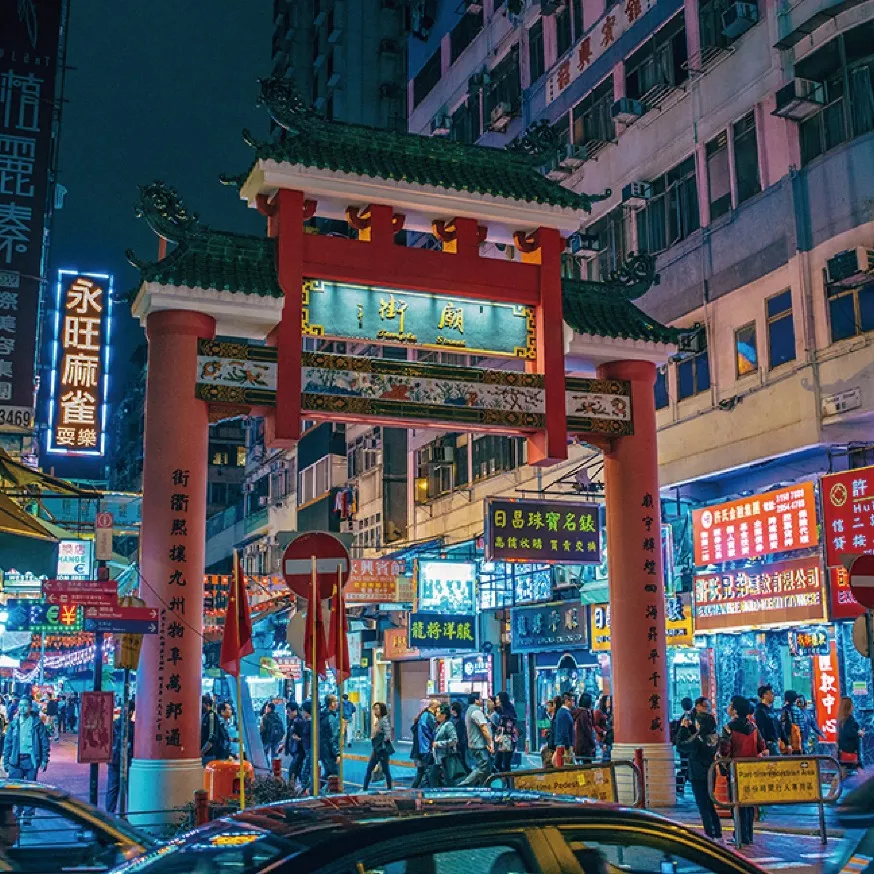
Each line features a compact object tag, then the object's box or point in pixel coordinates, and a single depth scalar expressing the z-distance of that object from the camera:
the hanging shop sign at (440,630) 29.16
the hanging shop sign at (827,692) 19.67
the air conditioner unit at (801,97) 20.22
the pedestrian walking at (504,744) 20.16
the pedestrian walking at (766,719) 16.92
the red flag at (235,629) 10.96
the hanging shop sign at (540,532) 21.64
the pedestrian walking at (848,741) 15.89
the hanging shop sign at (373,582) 30.67
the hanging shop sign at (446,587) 29.03
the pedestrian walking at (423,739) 20.83
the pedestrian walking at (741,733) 14.24
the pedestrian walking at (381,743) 21.34
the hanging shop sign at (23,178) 20.55
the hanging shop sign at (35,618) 23.05
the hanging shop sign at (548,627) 28.22
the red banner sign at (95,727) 15.89
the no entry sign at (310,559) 10.26
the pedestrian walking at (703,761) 13.92
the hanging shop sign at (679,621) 23.23
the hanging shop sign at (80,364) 22.70
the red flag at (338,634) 10.78
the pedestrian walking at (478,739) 18.52
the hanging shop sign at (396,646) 38.74
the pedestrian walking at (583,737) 19.34
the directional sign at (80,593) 14.77
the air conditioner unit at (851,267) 18.78
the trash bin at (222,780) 16.44
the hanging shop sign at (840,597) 18.89
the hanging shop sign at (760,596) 19.73
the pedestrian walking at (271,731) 27.20
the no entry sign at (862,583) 13.27
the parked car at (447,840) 4.03
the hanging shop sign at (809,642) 20.12
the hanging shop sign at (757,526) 19.86
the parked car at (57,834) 7.82
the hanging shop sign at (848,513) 18.48
